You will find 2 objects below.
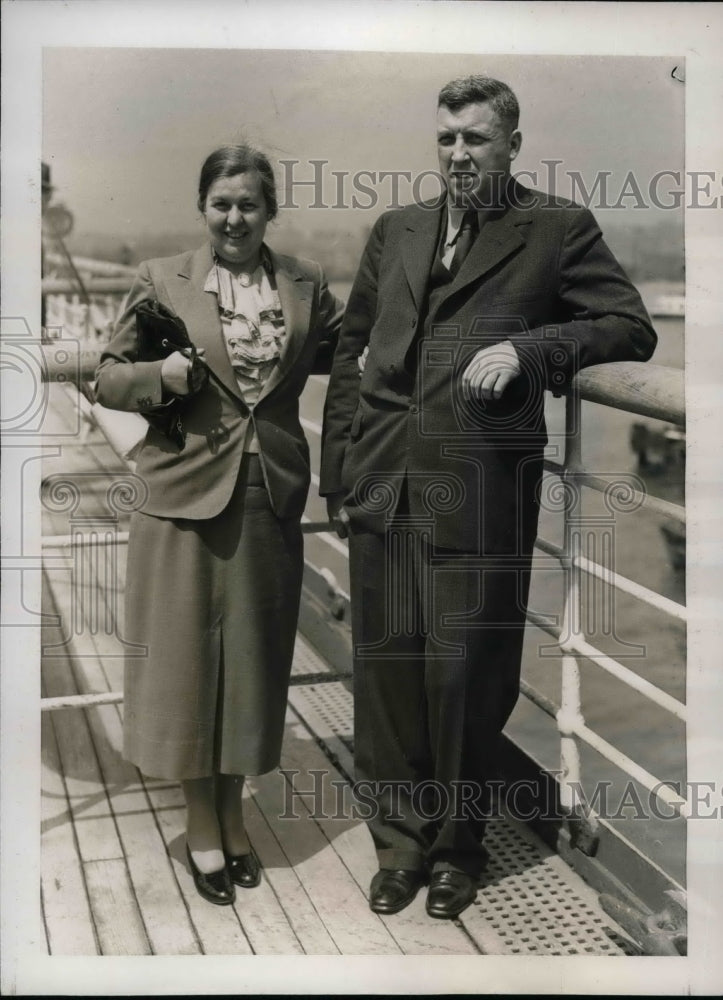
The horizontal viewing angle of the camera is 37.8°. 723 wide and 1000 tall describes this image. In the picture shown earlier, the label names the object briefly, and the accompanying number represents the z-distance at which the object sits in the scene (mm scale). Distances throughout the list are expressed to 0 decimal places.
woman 2449
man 2354
